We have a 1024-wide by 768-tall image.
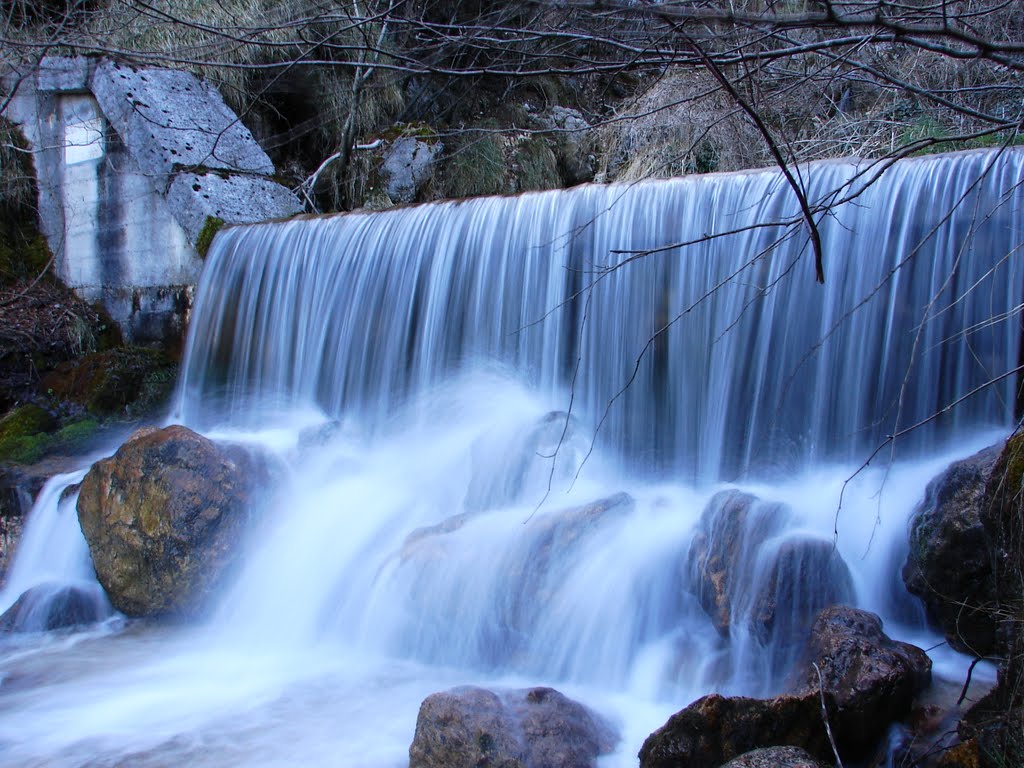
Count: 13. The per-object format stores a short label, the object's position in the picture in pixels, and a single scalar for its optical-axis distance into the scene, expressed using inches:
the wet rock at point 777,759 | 103.7
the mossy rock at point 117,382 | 298.0
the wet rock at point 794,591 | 146.4
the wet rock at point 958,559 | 139.4
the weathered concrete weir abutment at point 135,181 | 323.3
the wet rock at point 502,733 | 125.0
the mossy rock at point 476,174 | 370.3
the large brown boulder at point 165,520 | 206.2
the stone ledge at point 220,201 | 319.9
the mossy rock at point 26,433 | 269.0
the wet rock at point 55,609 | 206.8
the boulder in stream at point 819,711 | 117.5
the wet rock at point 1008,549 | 106.3
